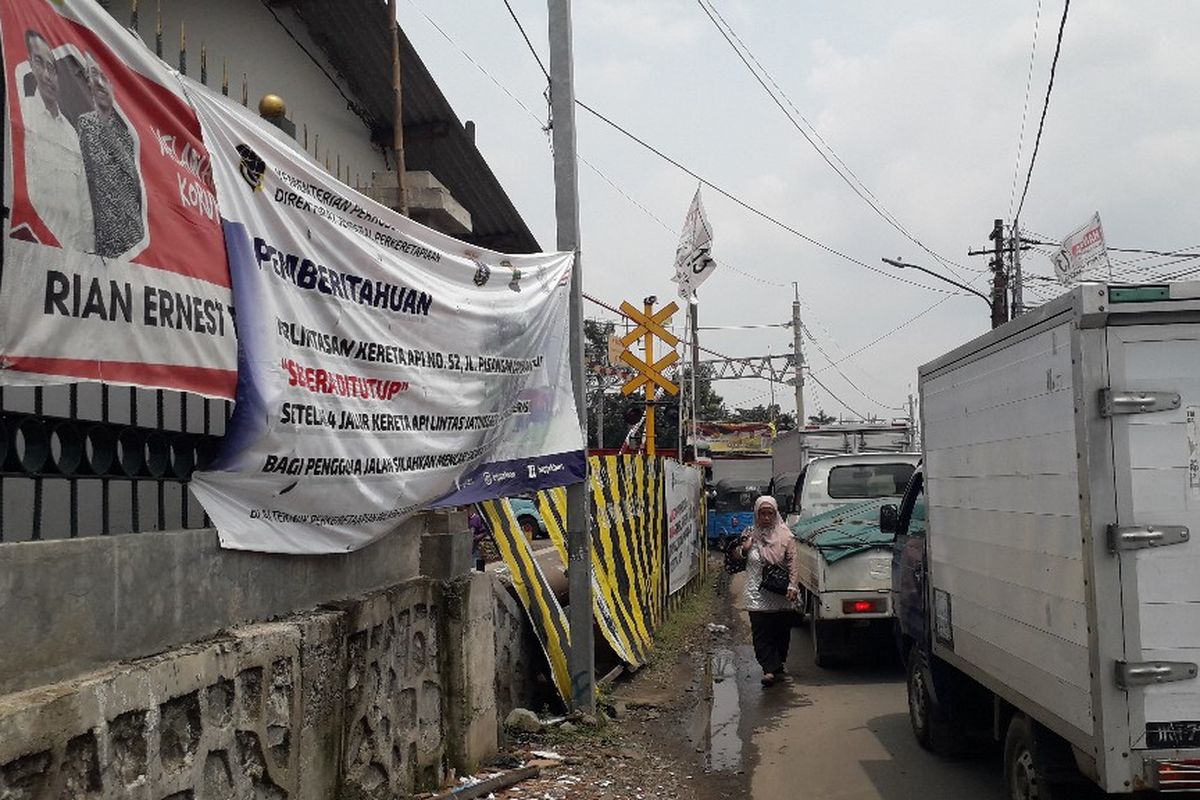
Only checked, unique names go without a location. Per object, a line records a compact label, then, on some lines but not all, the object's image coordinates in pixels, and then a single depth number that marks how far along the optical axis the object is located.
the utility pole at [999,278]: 30.00
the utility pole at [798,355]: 50.09
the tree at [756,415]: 88.20
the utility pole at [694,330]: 29.67
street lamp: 26.73
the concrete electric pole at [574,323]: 8.06
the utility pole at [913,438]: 21.05
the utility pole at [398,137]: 6.01
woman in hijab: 10.41
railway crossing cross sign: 14.33
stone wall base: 3.00
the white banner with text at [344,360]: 3.99
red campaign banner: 2.83
